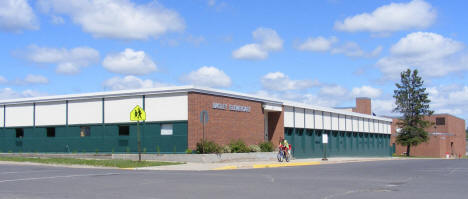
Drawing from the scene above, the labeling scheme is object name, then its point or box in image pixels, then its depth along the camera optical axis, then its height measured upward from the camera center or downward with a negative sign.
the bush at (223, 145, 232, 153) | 33.47 -1.33
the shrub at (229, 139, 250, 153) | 34.52 -1.23
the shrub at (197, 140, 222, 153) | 31.98 -1.14
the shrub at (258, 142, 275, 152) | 37.91 -1.32
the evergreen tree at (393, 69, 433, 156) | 76.50 +3.10
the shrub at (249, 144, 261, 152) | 36.20 -1.37
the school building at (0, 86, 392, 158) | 32.94 +0.57
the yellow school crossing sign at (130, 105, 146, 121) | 29.77 +0.85
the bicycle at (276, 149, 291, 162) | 34.69 -1.81
